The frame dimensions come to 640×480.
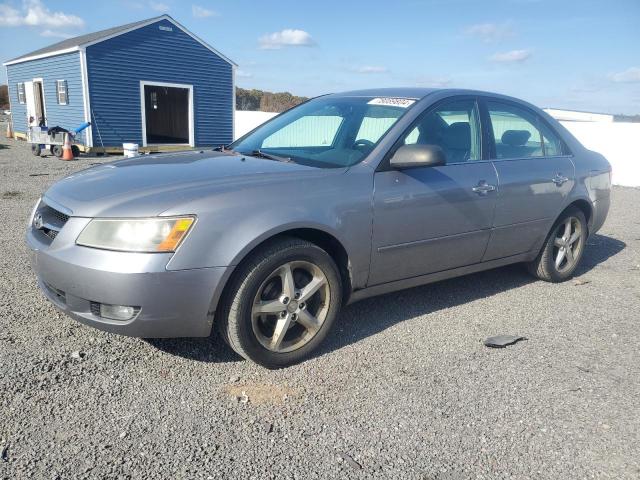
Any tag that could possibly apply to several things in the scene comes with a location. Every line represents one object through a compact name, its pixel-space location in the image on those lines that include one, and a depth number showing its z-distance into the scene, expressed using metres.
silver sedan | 2.65
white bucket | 15.16
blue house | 16.97
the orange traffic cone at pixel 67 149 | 14.98
